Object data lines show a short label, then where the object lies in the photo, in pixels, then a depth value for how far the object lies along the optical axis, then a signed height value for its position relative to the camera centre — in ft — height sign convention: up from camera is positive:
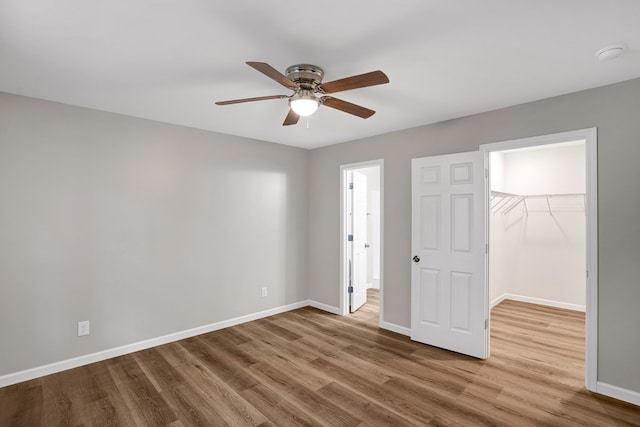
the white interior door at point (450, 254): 10.61 -1.65
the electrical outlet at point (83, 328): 10.03 -3.78
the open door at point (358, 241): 15.48 -1.68
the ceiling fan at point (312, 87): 6.35 +2.56
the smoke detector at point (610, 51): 6.39 +3.21
